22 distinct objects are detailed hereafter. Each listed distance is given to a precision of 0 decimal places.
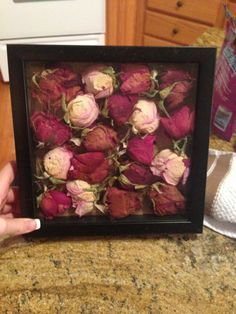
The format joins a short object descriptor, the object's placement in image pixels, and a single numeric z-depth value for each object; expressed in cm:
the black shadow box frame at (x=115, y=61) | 58
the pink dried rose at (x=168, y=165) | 63
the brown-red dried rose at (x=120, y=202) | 65
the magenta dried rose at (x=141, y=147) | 62
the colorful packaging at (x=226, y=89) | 83
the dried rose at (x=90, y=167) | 62
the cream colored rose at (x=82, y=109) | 60
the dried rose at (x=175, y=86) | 60
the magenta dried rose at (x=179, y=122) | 62
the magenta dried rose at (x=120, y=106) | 60
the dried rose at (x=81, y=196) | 63
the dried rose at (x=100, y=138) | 62
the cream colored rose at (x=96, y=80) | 59
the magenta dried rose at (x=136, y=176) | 64
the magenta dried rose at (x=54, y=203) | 64
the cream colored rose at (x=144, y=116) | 61
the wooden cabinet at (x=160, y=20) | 233
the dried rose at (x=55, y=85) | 59
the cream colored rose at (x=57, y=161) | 62
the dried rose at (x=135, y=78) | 60
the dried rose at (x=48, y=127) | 61
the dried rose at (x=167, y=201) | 65
